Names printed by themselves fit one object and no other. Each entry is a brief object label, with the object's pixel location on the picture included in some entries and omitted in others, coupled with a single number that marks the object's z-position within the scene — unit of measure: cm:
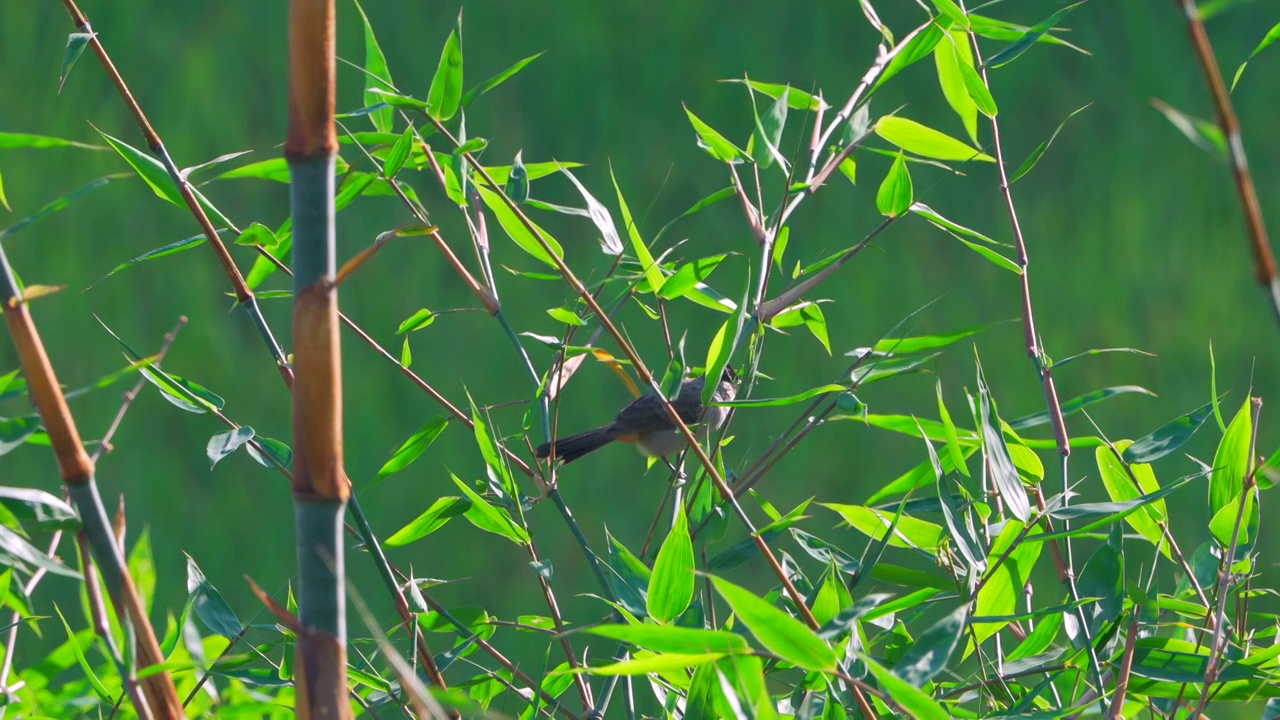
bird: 1589
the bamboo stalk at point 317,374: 955
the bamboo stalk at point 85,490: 963
